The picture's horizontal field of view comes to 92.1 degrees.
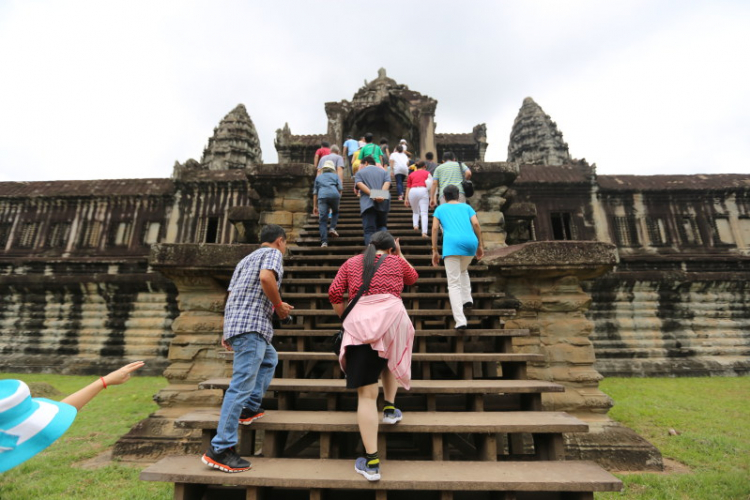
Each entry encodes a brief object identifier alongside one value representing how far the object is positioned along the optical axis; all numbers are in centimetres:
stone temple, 451
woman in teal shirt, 386
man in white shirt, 870
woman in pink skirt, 234
